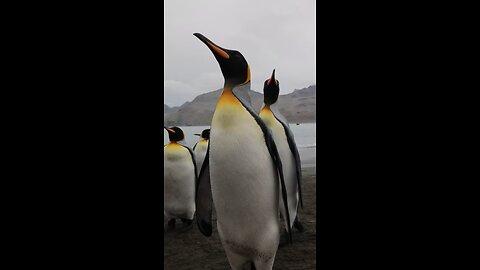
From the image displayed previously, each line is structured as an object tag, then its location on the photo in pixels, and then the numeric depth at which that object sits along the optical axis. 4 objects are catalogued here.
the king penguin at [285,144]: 2.46
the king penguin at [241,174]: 1.72
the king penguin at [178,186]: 3.25
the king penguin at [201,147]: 4.19
